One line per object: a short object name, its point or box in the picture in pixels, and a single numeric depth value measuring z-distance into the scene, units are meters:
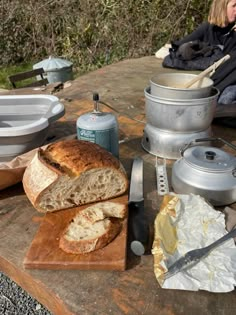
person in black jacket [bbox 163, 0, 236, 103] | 2.37
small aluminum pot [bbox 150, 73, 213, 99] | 1.04
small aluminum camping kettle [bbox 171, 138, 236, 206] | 0.86
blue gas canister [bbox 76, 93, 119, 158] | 1.00
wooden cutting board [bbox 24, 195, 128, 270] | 0.70
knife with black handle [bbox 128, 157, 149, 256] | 0.73
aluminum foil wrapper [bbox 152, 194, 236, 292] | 0.65
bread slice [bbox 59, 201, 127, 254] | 0.73
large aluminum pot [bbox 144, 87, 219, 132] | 1.05
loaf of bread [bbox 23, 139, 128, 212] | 0.86
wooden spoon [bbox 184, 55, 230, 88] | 1.11
